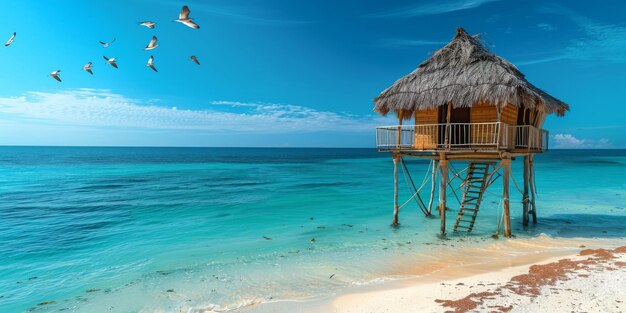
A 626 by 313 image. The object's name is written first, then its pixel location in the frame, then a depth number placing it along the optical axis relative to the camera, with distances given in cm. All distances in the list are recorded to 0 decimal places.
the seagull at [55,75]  767
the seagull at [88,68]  800
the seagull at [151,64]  755
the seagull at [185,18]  595
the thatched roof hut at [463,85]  1163
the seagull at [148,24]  654
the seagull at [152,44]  712
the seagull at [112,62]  786
